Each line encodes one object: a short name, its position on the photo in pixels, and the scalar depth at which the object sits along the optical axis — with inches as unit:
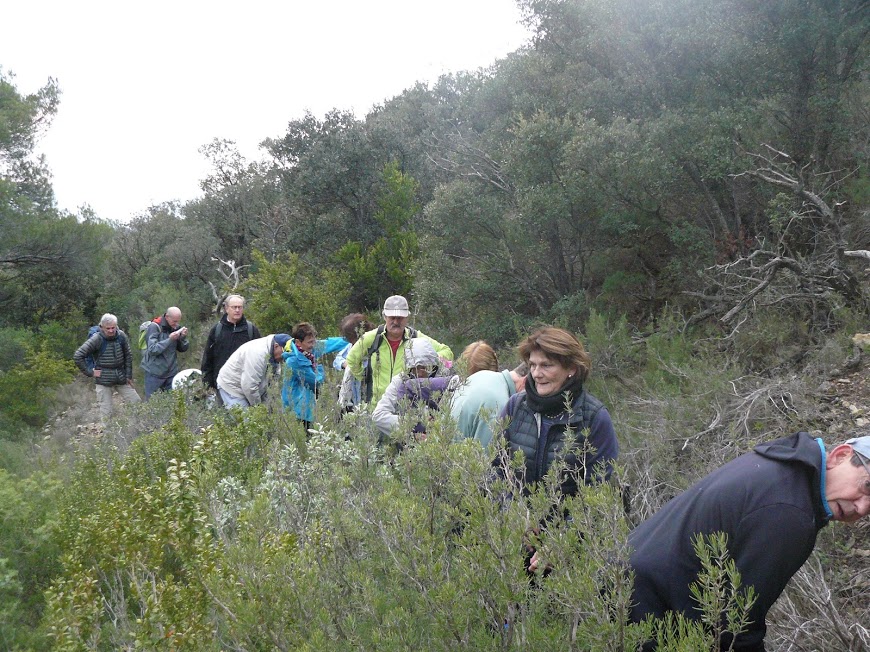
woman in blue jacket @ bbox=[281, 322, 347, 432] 213.9
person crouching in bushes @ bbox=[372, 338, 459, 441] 138.2
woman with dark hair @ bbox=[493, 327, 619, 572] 101.3
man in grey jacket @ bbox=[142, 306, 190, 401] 298.5
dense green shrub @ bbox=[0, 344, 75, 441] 474.9
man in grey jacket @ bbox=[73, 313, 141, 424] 313.3
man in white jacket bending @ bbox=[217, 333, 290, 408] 221.6
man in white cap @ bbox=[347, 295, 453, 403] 191.8
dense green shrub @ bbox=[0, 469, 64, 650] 133.3
